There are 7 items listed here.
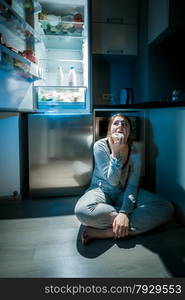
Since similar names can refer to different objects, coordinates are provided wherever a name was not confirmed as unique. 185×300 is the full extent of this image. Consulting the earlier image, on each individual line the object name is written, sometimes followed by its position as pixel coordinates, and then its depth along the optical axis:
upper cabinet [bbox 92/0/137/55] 2.08
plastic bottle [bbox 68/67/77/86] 2.07
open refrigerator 1.81
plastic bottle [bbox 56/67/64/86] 2.09
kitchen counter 1.40
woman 1.17
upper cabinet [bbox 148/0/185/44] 1.70
